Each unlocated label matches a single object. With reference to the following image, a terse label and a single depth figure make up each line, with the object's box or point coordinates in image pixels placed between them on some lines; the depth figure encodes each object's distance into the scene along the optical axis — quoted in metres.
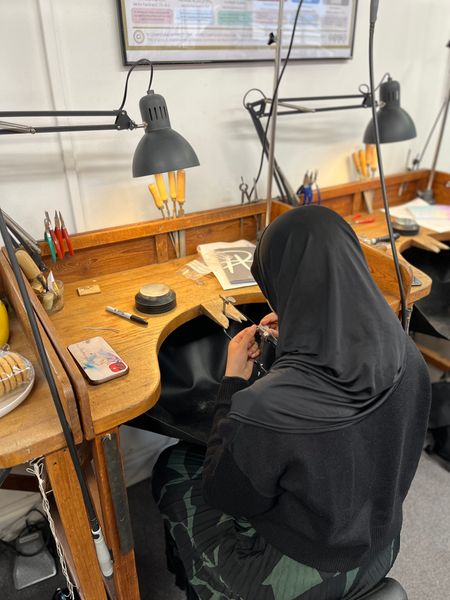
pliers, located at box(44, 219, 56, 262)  1.27
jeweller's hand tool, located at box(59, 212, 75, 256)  1.30
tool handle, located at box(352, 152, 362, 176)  1.95
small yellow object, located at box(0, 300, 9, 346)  1.09
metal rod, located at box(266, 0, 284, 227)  1.29
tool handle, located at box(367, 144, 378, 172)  1.93
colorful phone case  0.96
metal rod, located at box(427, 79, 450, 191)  2.02
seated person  0.73
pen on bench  1.19
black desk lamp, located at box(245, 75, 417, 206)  1.59
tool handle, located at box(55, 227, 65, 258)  1.30
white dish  0.86
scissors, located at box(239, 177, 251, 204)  1.70
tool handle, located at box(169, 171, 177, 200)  1.45
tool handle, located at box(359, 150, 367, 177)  1.95
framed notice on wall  1.33
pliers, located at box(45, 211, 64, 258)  1.29
